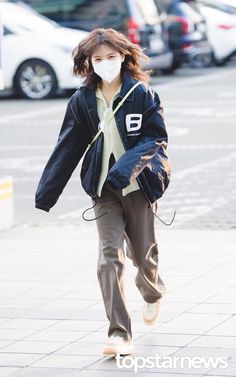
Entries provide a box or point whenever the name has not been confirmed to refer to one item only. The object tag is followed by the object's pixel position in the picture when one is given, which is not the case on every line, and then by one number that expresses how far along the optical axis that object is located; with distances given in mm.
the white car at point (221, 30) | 30625
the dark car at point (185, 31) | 28328
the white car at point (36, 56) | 23125
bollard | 10828
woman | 6207
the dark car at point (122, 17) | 25641
